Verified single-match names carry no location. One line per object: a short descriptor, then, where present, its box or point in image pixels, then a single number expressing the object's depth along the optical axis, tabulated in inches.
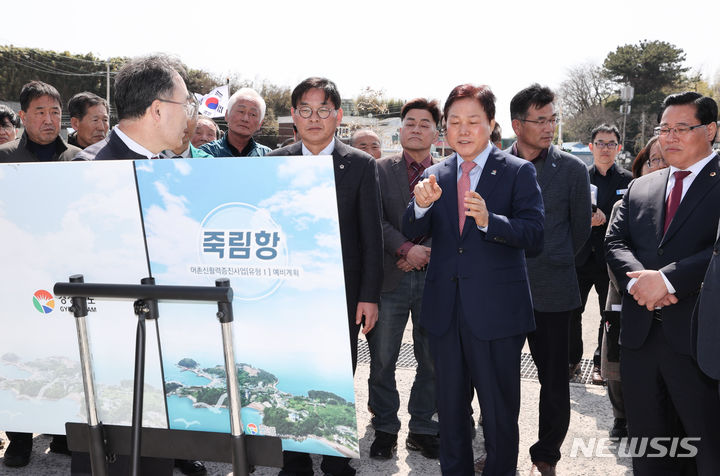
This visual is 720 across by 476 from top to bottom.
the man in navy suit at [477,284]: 109.3
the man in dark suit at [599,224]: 195.0
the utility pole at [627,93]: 1599.4
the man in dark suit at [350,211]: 122.2
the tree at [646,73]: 2101.4
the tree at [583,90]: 2415.1
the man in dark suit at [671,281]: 98.3
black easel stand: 60.0
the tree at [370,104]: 2185.0
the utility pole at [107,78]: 1563.7
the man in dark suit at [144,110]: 80.7
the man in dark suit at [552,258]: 127.9
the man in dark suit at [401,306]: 141.6
